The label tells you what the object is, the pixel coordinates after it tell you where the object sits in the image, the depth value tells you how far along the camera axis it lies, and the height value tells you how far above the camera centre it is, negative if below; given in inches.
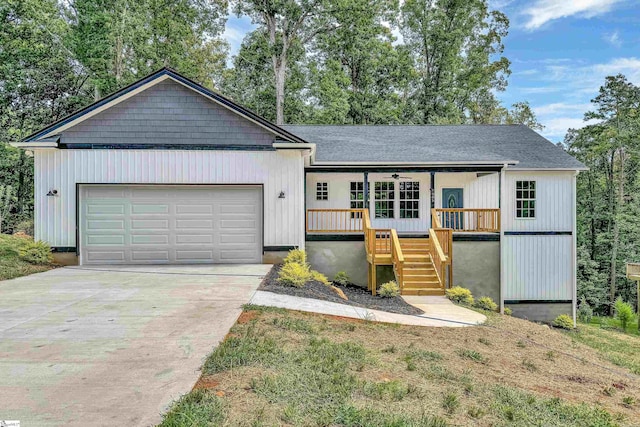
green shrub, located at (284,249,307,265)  390.6 -48.0
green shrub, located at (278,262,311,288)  322.3 -56.7
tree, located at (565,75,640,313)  935.7 +80.8
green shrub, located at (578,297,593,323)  732.4 -209.1
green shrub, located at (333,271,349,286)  436.1 -79.4
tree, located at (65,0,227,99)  819.4 +415.5
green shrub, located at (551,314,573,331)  476.1 -142.7
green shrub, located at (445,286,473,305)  370.6 -85.0
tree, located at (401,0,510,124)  952.9 +433.4
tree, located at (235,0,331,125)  887.1 +465.3
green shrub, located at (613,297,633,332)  603.5 -168.8
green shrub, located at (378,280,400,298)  364.8 -78.2
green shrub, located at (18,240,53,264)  389.1 -43.1
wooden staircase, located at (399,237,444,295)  387.9 -64.6
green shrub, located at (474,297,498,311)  398.0 -100.1
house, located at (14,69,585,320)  404.2 +15.6
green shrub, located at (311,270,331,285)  372.2 -67.4
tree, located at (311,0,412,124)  874.1 +375.3
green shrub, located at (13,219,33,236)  841.5 -34.1
